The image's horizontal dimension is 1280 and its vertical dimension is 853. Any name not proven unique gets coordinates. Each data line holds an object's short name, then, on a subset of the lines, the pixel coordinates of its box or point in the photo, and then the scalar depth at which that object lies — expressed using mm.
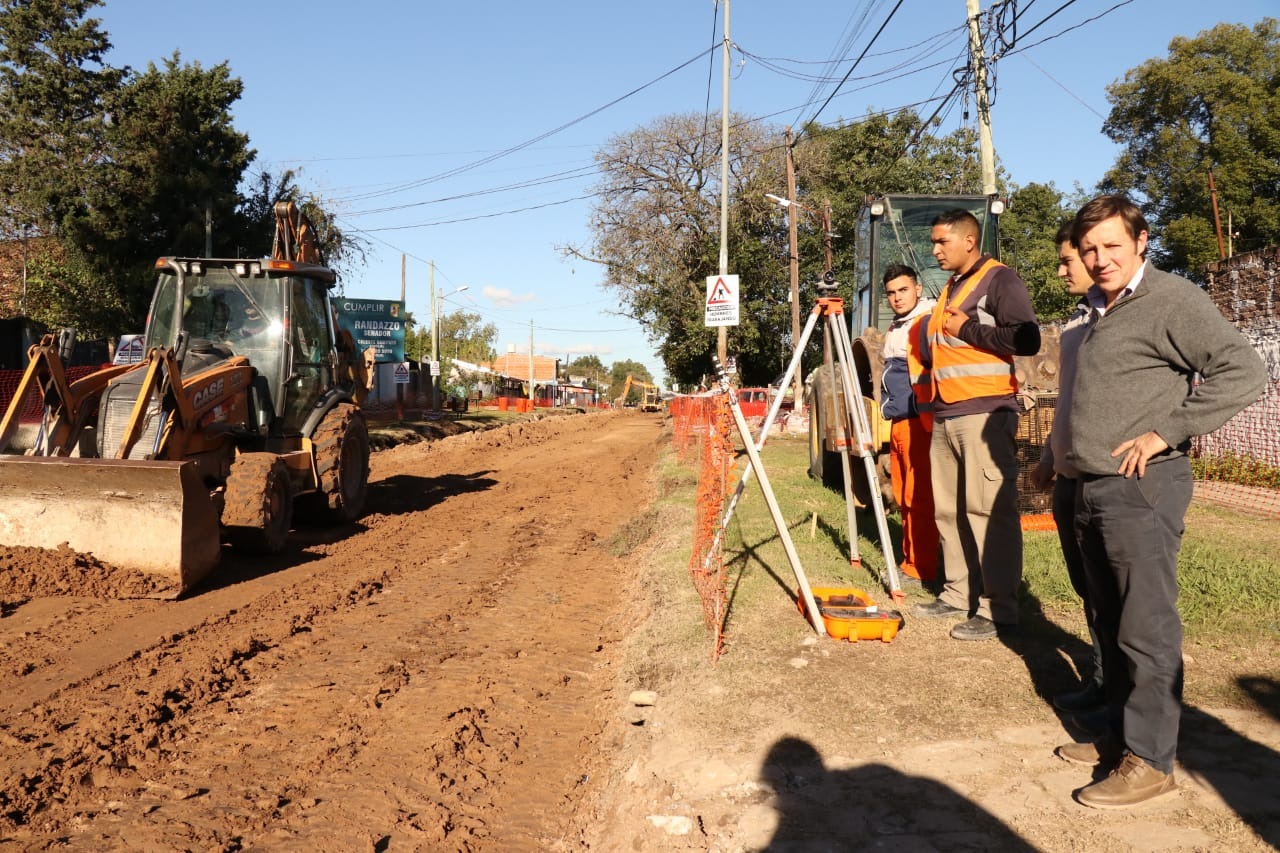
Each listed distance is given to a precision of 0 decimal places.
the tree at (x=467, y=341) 78000
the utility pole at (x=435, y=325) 44281
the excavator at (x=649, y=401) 50562
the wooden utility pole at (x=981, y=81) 14047
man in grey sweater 2898
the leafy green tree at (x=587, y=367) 149700
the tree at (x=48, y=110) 21312
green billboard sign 30344
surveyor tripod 5074
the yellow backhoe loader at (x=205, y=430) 6391
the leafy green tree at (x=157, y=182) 21188
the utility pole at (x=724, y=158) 21183
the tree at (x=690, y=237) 33375
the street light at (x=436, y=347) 36250
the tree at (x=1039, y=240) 28934
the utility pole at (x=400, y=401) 28880
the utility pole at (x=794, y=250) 24781
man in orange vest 4531
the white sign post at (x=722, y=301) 16297
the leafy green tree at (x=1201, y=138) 27656
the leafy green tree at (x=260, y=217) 23609
